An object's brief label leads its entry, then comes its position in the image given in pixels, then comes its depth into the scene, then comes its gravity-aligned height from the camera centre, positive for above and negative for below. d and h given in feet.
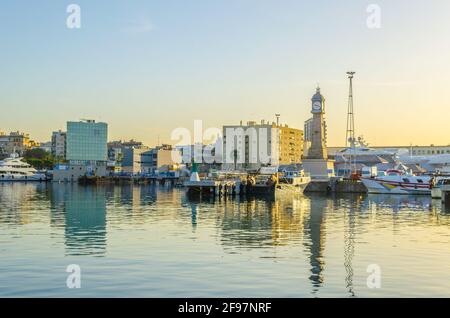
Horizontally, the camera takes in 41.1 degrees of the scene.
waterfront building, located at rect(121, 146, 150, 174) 629.51 +8.28
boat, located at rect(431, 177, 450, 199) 248.52 -10.09
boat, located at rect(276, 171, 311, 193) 302.19 -7.80
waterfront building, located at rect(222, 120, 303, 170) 641.40 +12.38
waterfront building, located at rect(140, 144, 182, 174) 640.17 +8.43
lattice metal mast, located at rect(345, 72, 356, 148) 356.14 +42.13
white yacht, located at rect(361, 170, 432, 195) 290.35 -8.50
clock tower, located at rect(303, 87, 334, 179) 378.94 +12.43
